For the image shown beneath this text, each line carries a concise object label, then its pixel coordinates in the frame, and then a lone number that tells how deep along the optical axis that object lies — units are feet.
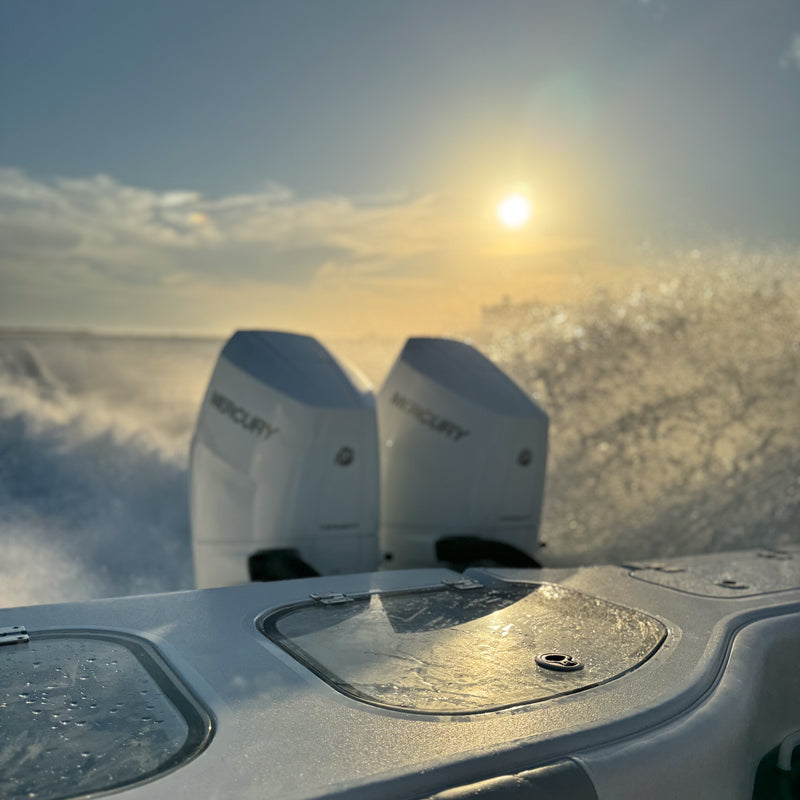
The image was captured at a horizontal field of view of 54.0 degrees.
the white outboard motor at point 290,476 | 9.07
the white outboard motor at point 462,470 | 10.27
